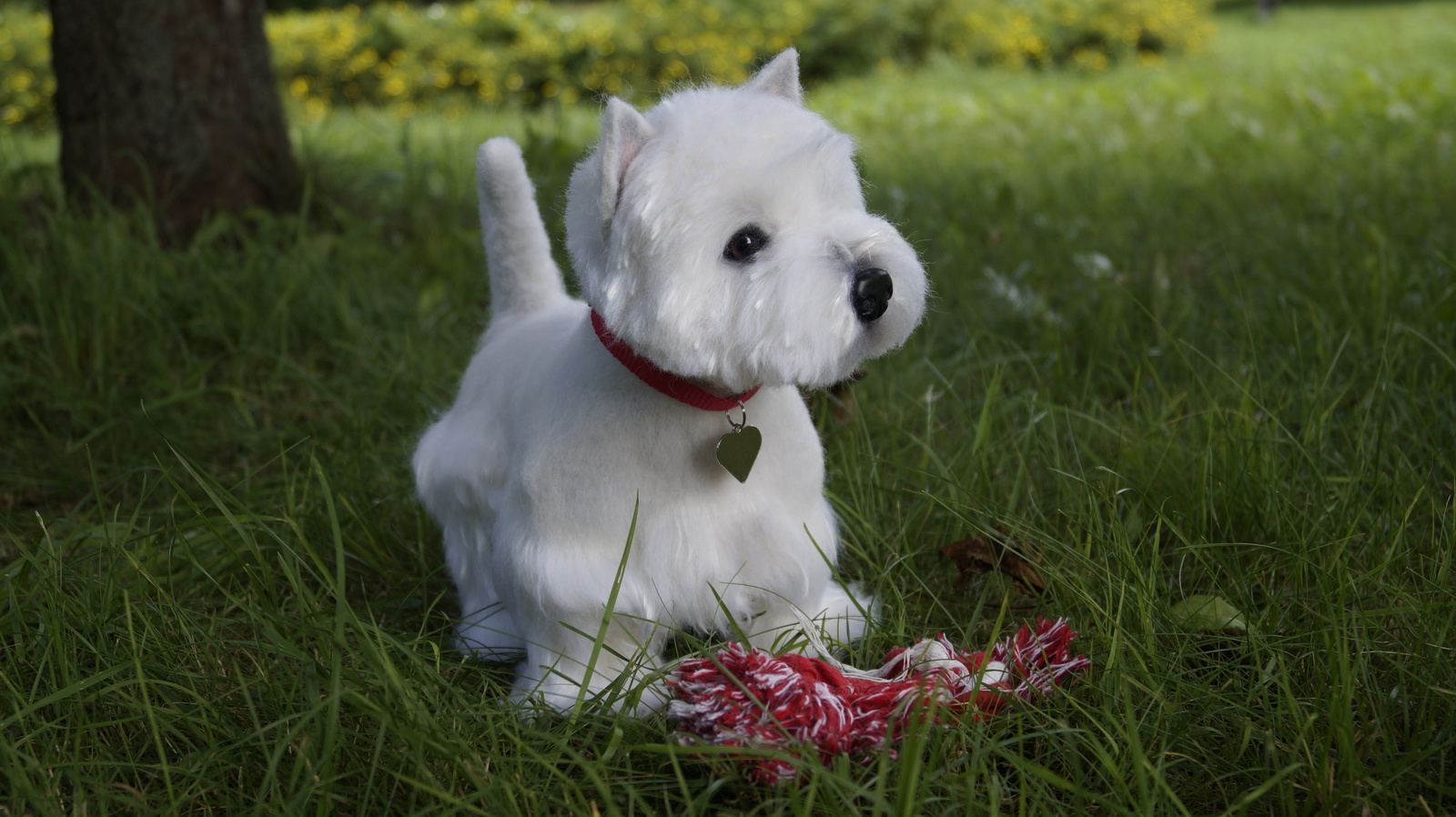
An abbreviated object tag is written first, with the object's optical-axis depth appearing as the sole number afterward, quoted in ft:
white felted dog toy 3.99
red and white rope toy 3.99
